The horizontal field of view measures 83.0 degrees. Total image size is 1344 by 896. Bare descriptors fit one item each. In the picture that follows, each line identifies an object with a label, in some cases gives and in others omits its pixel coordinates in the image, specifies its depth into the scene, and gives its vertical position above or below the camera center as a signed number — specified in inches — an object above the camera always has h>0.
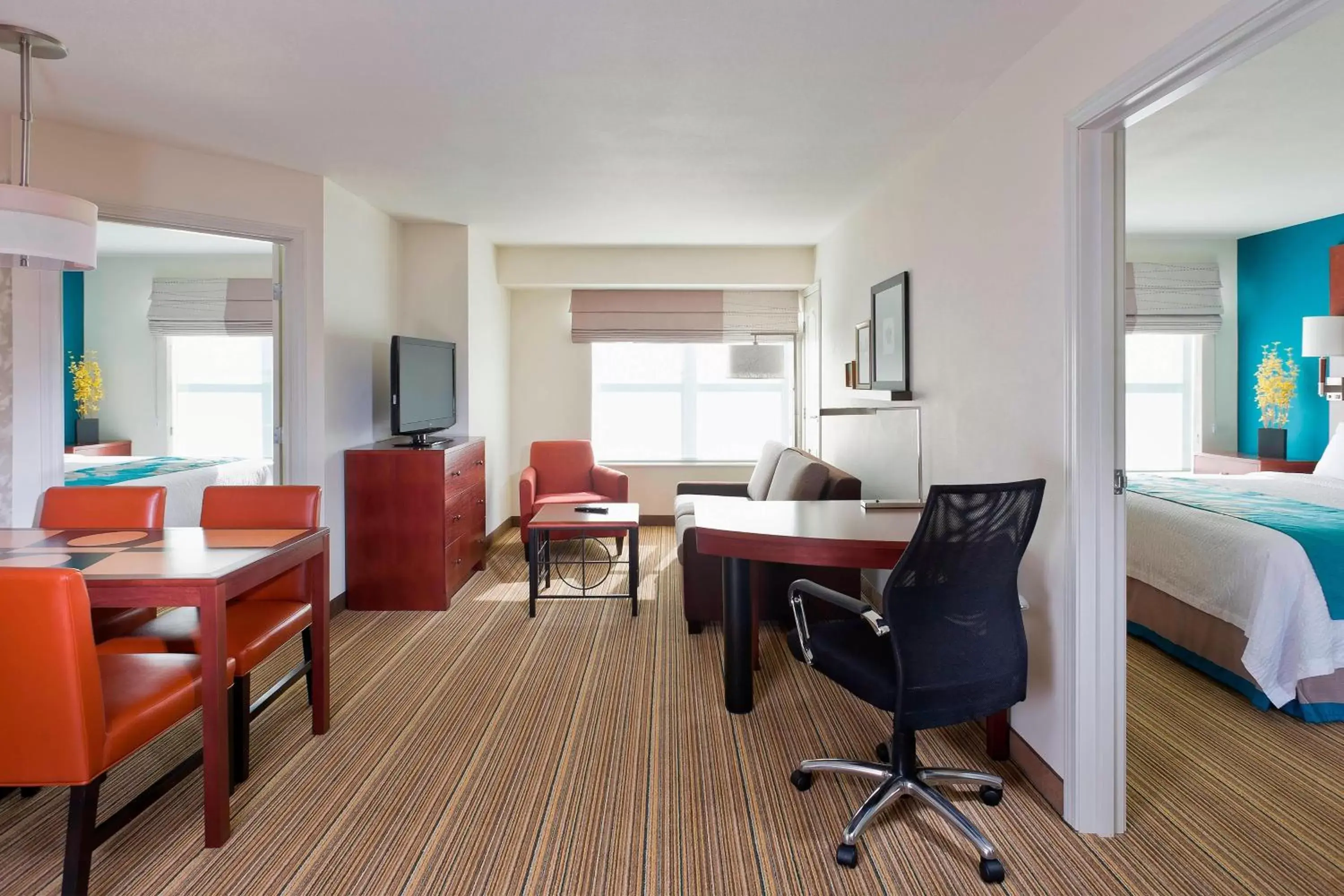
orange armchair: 243.6 -8.5
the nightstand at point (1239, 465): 205.9 -5.0
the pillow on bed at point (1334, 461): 184.1 -3.4
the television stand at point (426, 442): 181.9 +1.1
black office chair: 77.2 -18.8
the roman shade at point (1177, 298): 237.1 +46.6
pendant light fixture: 83.1 +25.4
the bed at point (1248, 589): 114.9 -23.5
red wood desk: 99.1 -12.9
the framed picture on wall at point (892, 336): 146.4 +22.5
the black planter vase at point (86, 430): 192.2 +4.1
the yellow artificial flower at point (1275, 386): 217.9 +17.4
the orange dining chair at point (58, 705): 66.4 -23.1
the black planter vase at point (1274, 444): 213.2 +0.9
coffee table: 168.4 -18.1
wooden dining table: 79.9 -13.5
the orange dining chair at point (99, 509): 112.3 -9.4
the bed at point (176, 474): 163.5 -6.5
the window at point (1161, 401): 248.1 +15.1
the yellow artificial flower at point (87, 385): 194.1 +15.7
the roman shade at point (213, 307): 171.0 +33.7
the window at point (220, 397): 179.6 +12.2
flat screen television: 174.2 +14.5
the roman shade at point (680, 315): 269.3 +46.6
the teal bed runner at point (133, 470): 157.5 -5.4
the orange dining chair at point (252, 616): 96.4 -23.5
